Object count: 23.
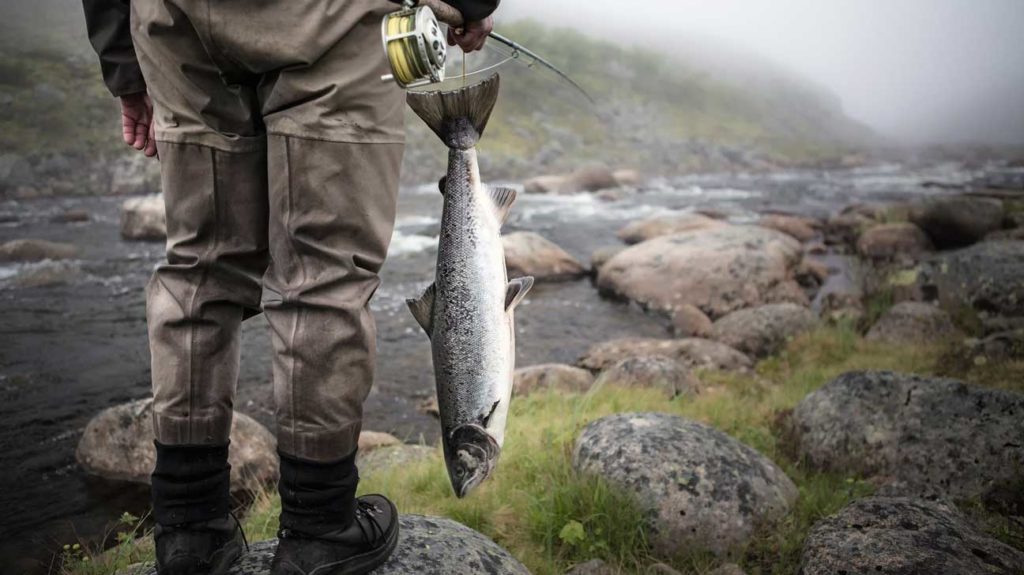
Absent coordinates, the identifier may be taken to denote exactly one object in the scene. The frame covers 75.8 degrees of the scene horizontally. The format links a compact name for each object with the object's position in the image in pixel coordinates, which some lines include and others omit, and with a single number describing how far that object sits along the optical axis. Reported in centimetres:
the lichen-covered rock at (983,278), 782
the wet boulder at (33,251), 1056
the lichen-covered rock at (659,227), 1548
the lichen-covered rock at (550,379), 665
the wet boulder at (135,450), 493
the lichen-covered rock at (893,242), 1373
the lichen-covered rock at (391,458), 456
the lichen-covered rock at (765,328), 812
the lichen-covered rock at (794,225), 1634
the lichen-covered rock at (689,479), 345
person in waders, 184
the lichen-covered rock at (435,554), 231
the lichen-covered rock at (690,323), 926
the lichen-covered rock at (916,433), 379
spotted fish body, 199
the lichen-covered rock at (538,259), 1198
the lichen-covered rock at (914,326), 715
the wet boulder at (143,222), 1318
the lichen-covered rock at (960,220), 1394
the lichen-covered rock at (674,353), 736
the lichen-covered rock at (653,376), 617
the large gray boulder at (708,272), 1053
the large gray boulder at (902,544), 250
